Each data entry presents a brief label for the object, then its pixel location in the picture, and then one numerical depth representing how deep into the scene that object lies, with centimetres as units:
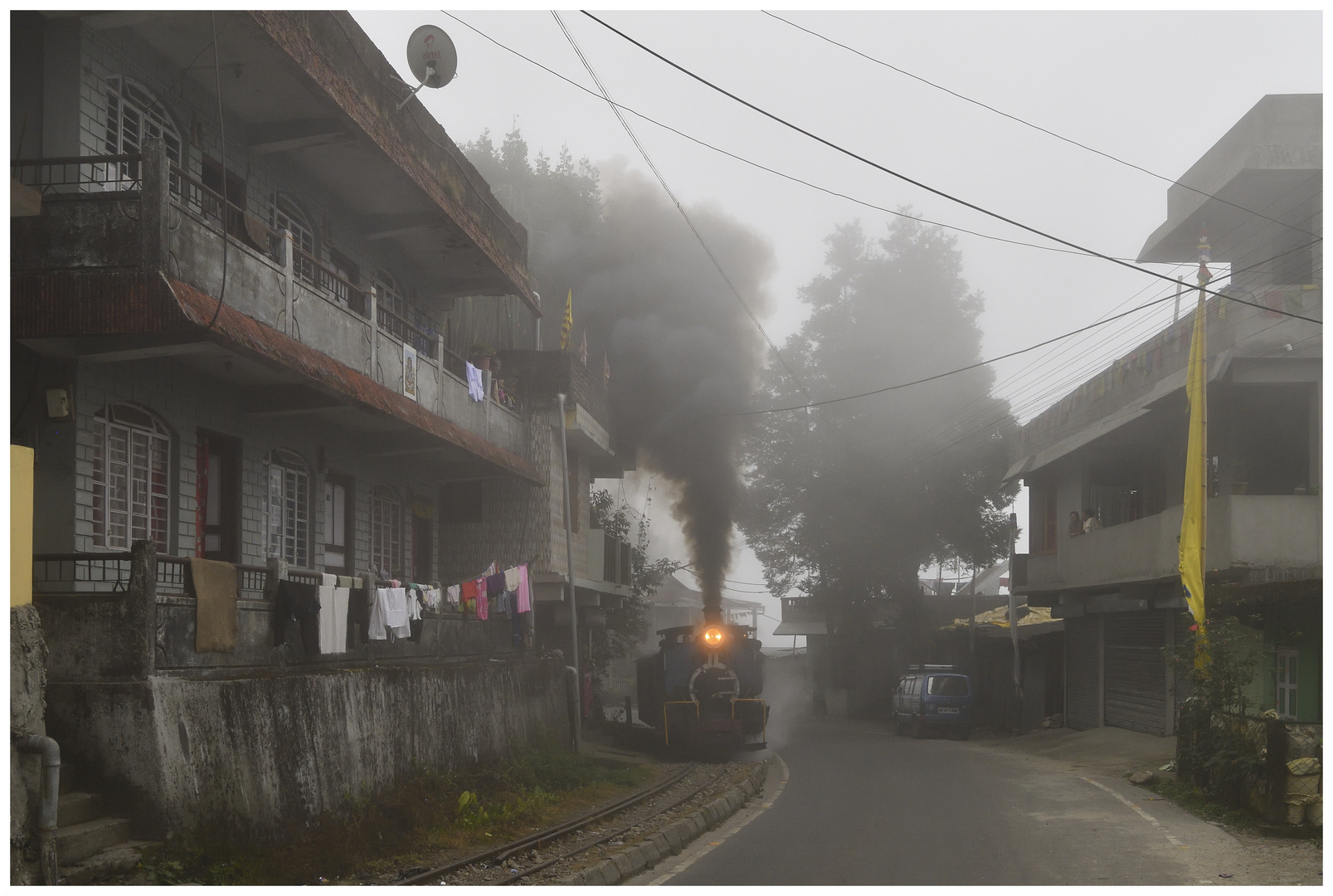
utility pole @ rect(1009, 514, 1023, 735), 3091
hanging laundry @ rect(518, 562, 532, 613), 2113
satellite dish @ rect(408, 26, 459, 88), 1756
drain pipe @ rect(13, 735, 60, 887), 853
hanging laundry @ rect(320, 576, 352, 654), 1334
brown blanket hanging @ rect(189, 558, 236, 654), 1096
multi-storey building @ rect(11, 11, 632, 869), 1033
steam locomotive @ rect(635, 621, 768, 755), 2417
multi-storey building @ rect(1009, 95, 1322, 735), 1841
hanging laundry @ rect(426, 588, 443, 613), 1683
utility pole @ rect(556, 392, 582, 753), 2167
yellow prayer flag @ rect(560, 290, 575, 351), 2655
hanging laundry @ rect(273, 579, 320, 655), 1260
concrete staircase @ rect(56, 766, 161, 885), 887
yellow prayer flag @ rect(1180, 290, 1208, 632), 1753
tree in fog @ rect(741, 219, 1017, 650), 4316
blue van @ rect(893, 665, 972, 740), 3142
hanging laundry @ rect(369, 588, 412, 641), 1483
